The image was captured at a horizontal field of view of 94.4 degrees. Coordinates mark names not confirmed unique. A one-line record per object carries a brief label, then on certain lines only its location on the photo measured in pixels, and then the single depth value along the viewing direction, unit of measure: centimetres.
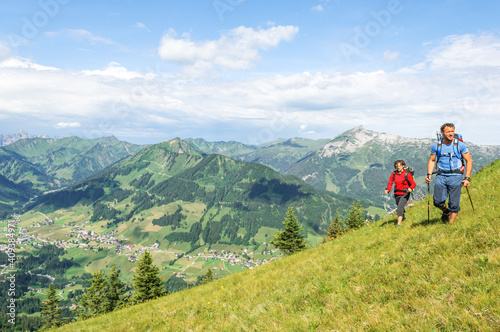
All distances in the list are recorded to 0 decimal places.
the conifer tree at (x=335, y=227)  5117
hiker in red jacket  1280
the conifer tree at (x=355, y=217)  5085
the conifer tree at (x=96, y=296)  4328
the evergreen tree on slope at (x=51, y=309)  4869
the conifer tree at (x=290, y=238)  4881
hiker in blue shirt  945
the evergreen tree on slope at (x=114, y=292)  4406
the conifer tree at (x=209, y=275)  6219
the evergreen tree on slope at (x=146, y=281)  3947
